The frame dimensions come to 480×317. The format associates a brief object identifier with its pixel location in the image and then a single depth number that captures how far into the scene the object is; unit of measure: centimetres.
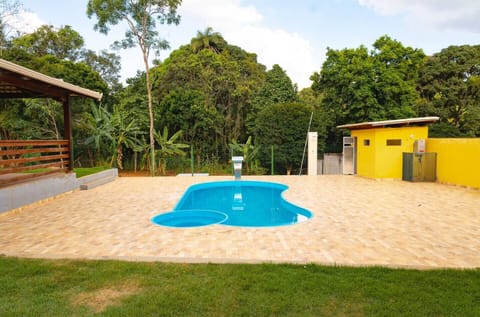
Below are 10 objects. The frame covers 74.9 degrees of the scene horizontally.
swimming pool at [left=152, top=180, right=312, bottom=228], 704
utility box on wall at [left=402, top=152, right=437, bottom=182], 1103
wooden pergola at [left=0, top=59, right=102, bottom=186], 656
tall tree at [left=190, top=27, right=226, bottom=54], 2122
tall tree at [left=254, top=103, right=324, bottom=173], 1502
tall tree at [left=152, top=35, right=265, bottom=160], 1798
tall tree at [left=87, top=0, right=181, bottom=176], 1358
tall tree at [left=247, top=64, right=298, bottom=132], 1808
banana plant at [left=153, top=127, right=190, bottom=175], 1446
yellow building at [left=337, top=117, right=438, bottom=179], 1152
